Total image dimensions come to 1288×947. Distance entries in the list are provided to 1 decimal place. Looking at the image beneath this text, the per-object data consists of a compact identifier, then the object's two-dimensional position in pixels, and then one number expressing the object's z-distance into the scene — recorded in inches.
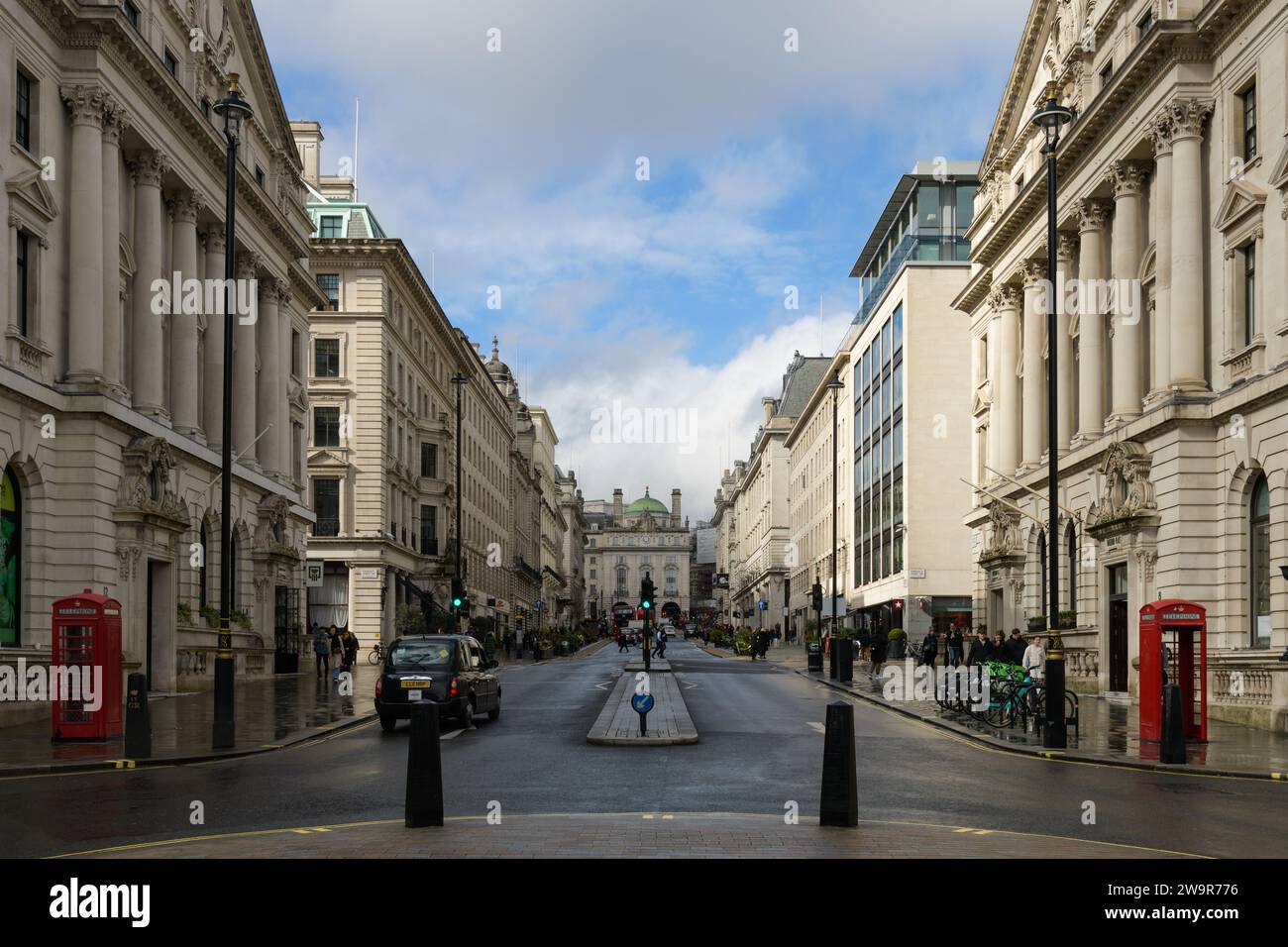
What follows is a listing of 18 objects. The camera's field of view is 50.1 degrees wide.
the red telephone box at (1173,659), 836.0
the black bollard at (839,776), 445.4
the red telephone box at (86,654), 814.5
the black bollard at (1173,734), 738.8
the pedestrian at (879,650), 1792.6
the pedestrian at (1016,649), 1365.7
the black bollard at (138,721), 737.6
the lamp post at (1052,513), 823.1
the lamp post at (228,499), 802.8
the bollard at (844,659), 1631.4
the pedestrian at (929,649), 1787.6
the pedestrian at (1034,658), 1229.8
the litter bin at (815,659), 1984.5
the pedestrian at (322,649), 1605.6
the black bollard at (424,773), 439.2
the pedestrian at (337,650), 1807.3
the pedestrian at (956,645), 1763.0
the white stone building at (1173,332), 1073.5
